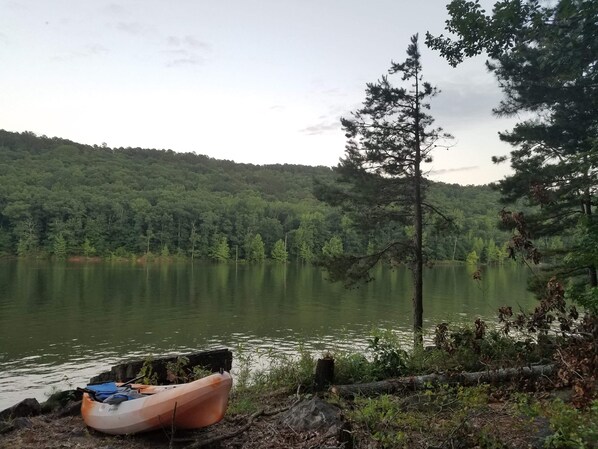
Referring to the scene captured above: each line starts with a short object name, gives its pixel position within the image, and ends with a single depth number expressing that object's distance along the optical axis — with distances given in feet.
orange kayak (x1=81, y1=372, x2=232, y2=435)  21.95
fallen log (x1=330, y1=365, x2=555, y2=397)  25.40
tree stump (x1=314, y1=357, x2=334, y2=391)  27.71
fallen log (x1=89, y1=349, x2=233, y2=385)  33.01
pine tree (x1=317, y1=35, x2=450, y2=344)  54.03
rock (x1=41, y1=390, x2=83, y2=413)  31.73
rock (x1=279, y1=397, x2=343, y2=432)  20.33
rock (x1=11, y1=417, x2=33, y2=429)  25.50
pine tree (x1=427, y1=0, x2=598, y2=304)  21.66
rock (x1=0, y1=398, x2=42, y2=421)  29.62
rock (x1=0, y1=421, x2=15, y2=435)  24.78
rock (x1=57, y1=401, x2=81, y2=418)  29.22
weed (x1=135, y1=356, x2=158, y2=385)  29.75
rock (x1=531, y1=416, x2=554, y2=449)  16.96
